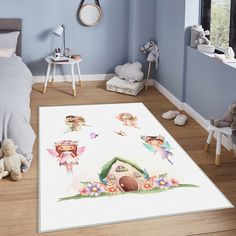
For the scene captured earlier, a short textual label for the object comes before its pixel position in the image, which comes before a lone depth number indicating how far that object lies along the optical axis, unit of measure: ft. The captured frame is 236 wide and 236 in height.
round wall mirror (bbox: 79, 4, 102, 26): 16.14
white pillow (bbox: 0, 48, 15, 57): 14.42
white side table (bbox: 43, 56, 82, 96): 15.12
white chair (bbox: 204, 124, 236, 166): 9.37
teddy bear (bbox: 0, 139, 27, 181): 8.72
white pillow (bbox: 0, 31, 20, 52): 14.99
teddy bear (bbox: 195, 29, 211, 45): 12.26
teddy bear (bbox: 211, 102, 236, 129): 9.53
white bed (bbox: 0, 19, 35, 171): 9.33
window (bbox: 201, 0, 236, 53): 11.12
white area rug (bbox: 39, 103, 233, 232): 7.61
